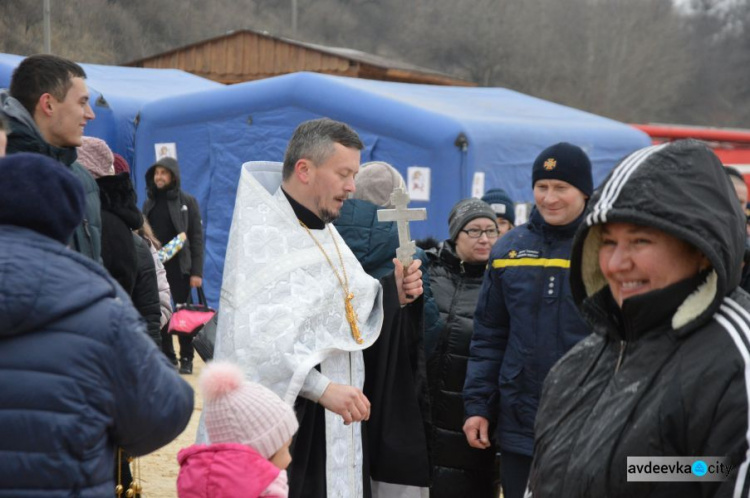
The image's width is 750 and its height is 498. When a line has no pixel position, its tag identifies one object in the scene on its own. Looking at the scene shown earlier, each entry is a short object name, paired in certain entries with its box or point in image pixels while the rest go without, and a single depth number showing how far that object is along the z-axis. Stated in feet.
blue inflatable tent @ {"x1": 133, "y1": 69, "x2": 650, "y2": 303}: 35.14
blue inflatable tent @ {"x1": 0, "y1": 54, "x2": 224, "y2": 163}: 45.11
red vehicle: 59.26
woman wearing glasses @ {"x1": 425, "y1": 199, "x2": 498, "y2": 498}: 16.26
